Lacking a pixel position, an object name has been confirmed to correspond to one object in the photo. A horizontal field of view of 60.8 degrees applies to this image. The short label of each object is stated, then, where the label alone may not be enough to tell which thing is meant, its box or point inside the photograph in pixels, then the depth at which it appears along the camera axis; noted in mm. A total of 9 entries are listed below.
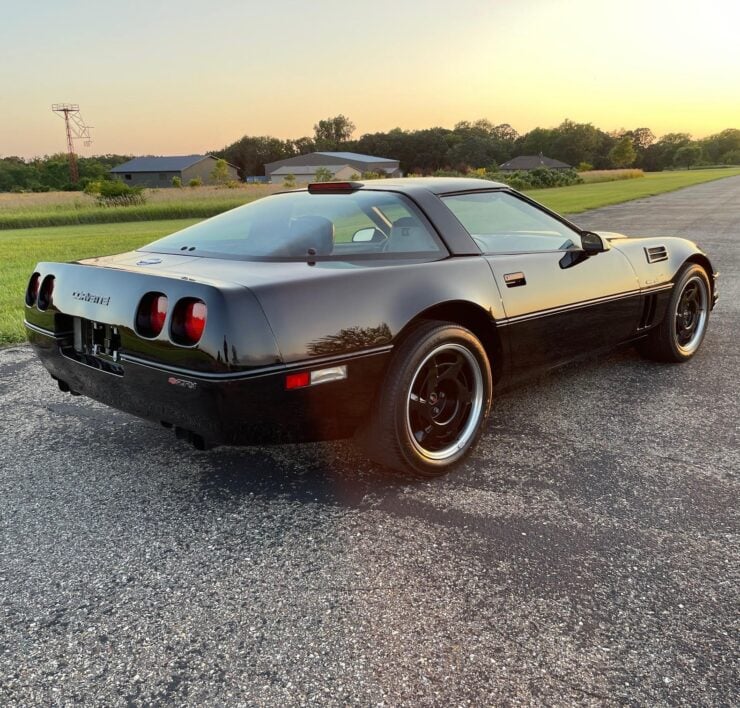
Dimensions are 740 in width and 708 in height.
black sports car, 2213
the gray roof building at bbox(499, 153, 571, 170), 102812
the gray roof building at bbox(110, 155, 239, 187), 100688
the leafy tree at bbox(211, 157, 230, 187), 75188
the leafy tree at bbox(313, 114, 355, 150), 134000
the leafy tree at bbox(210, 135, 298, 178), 117375
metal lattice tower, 77244
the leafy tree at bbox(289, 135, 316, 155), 122500
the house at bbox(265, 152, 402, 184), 92444
